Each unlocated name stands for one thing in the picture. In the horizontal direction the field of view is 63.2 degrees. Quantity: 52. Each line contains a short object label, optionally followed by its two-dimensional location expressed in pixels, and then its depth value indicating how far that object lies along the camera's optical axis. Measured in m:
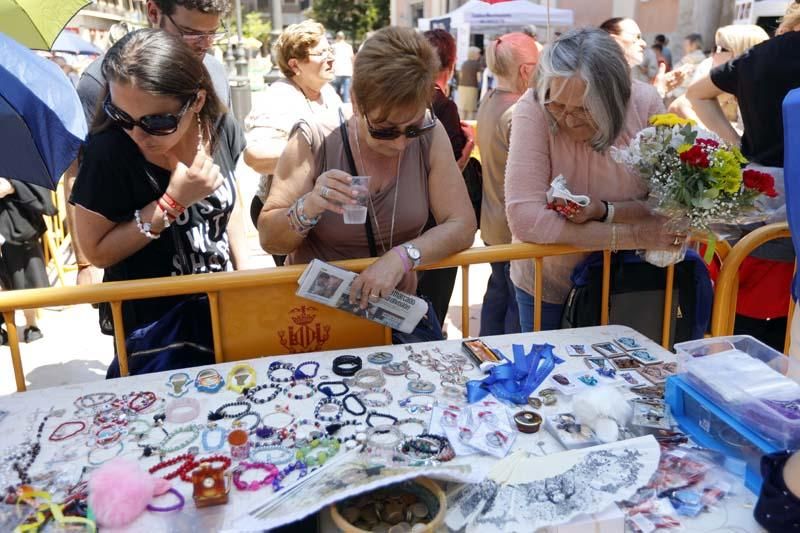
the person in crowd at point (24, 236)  4.54
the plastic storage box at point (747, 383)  1.49
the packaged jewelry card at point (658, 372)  1.97
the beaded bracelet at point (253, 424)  1.74
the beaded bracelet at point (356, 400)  1.81
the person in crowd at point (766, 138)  2.92
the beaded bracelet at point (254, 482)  1.49
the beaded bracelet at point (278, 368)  1.99
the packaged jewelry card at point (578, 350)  2.15
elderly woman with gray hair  2.31
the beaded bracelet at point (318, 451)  1.58
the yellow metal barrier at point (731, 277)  2.46
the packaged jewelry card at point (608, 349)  2.14
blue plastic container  1.50
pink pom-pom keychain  1.35
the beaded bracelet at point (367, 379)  1.96
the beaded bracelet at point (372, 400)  1.85
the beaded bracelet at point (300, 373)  2.00
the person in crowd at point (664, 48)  12.16
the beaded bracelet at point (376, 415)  1.77
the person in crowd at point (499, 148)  3.79
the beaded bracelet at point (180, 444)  1.64
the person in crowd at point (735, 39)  4.46
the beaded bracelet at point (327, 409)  1.78
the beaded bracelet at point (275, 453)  1.59
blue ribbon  1.86
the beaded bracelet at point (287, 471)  1.50
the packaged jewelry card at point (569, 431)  1.63
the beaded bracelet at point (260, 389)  1.88
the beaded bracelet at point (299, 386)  1.89
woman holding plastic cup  2.04
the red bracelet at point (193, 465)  1.53
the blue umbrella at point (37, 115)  1.94
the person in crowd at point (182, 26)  2.65
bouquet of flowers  2.08
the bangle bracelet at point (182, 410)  1.77
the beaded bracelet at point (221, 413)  1.79
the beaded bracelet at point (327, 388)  1.91
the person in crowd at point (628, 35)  4.87
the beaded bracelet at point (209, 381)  1.92
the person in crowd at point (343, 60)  14.49
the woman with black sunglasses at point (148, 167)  2.01
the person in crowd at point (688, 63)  7.03
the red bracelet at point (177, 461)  1.54
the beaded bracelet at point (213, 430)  1.65
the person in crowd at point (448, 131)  3.37
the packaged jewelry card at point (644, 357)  2.08
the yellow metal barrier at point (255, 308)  2.05
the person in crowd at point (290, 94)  3.45
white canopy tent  11.66
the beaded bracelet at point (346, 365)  2.02
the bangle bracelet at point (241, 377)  1.94
